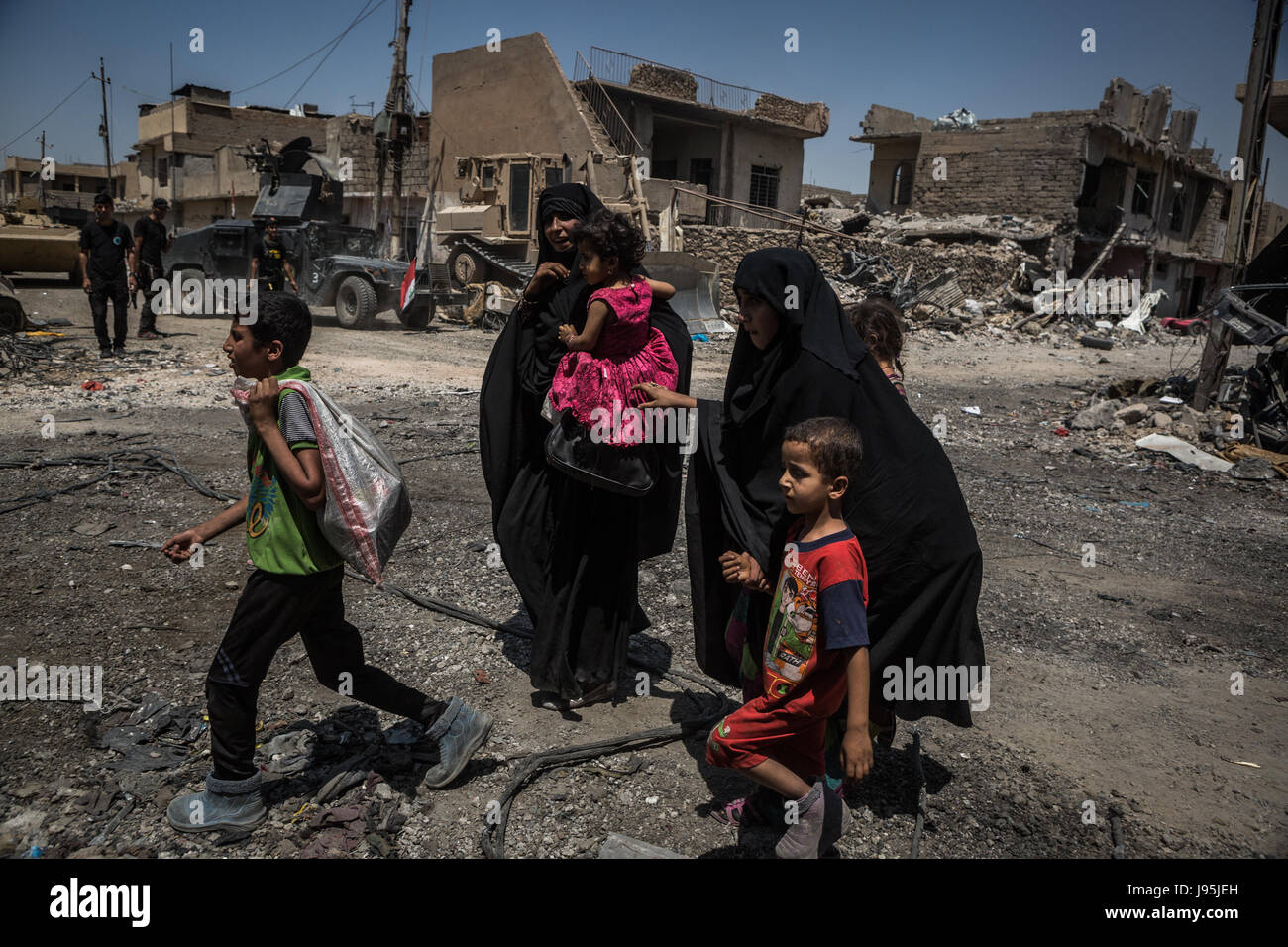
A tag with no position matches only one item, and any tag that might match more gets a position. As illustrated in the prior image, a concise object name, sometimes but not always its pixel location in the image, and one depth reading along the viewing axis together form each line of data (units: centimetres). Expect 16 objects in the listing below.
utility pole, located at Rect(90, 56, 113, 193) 3481
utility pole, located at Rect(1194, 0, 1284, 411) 869
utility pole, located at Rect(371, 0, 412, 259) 1905
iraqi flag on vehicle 1425
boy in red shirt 184
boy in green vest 196
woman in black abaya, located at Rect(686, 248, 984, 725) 208
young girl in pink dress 269
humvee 1434
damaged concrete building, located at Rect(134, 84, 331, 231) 3488
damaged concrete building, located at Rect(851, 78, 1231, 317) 2448
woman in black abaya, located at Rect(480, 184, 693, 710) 292
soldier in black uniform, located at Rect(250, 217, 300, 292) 1316
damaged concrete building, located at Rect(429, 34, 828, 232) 2245
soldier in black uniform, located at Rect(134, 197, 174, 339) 1133
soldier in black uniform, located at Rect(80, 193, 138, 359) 944
